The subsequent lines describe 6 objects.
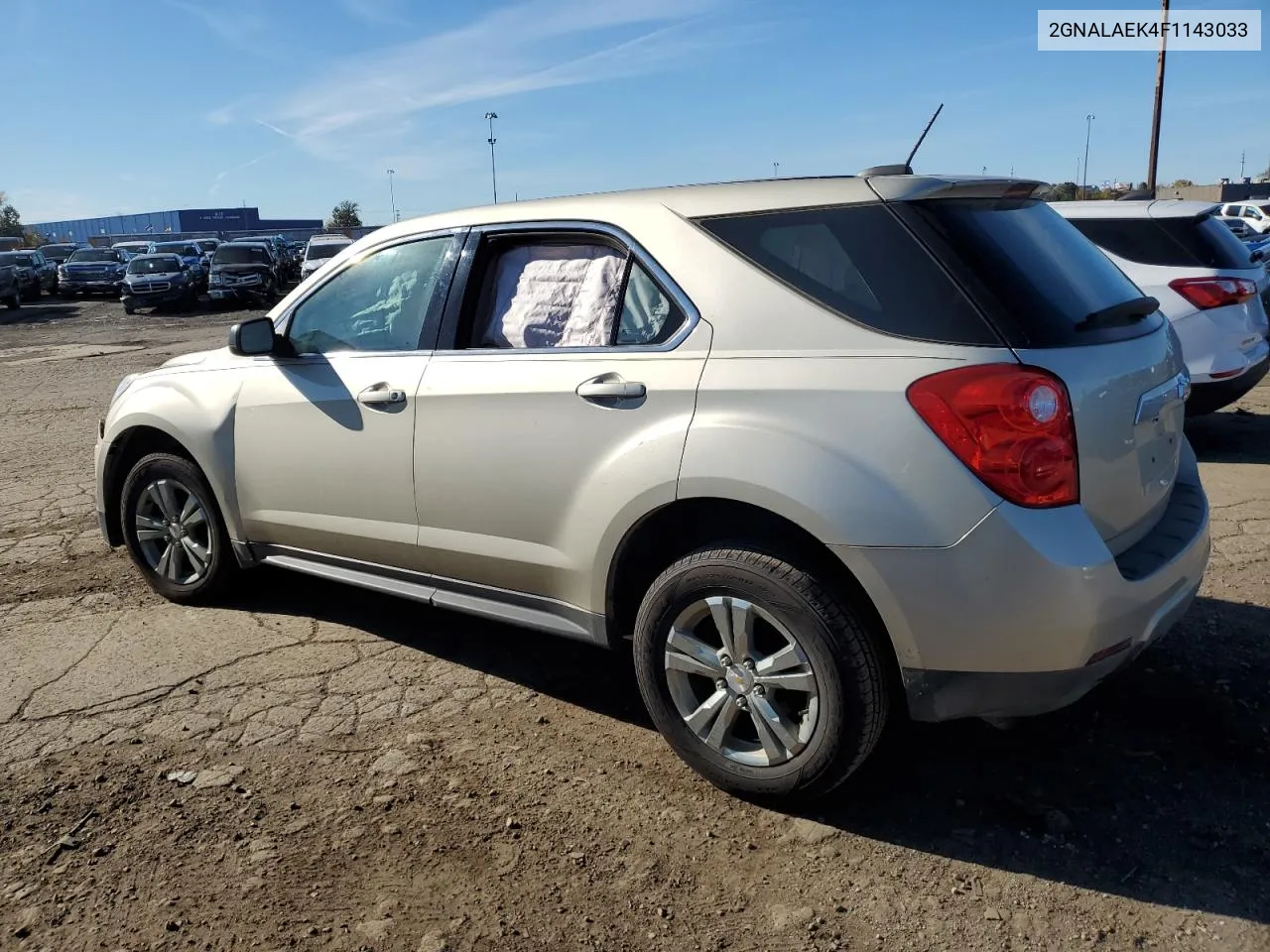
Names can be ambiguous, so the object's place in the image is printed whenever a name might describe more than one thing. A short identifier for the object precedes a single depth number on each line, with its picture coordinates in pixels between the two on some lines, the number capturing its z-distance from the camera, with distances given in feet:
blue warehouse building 404.98
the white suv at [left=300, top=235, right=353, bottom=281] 79.25
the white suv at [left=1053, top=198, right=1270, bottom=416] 22.47
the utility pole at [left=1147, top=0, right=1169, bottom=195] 90.63
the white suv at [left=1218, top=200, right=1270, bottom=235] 116.38
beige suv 8.58
